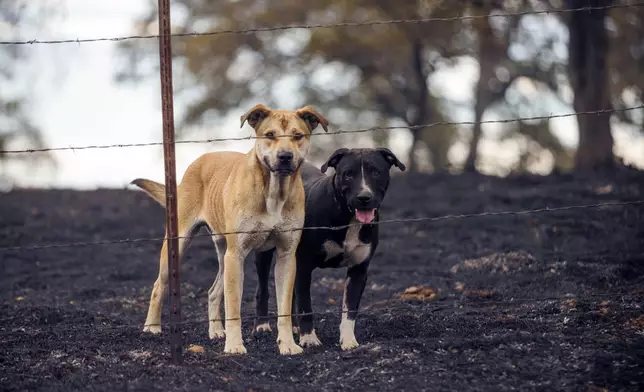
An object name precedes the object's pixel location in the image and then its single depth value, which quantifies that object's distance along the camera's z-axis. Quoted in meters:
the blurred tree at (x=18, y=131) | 25.26
